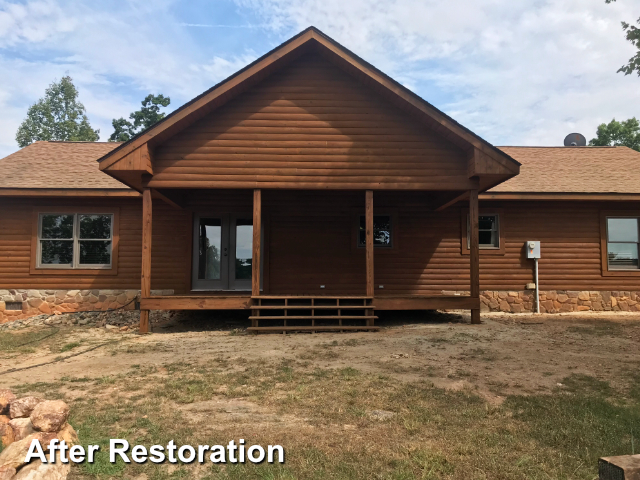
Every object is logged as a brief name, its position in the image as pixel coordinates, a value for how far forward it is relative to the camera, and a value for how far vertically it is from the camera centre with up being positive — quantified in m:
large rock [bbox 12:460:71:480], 2.54 -1.28
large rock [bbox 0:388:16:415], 3.34 -1.08
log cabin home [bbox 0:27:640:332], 9.33 +1.24
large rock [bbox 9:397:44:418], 3.25 -1.10
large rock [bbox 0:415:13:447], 3.04 -1.23
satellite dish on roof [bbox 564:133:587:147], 18.89 +5.53
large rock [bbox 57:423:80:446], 3.12 -1.29
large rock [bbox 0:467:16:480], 2.50 -1.24
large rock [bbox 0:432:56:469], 2.62 -1.20
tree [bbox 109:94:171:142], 37.28 +12.55
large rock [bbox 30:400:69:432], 3.01 -1.09
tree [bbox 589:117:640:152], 33.31 +10.28
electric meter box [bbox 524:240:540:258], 11.85 +0.42
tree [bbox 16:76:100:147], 37.84 +13.00
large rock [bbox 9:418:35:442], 3.06 -1.19
